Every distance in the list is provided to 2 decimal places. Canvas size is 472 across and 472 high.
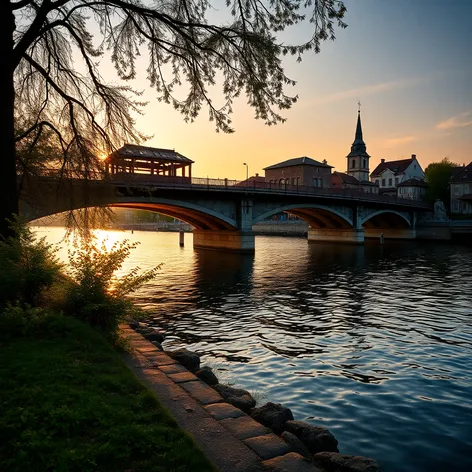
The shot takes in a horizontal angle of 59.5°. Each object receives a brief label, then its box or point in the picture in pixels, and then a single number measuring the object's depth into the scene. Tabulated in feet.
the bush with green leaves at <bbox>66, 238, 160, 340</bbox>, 29.48
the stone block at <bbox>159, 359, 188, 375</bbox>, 25.08
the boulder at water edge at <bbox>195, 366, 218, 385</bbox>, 27.55
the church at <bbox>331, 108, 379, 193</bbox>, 387.96
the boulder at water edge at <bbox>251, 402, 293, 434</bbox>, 21.93
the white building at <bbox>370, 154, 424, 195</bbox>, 377.30
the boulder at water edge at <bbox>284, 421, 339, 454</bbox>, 20.57
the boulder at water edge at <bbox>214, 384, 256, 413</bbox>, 24.16
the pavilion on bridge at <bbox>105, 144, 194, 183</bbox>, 124.36
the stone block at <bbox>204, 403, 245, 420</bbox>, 19.47
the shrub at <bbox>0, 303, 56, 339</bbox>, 25.20
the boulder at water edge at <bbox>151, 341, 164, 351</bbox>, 32.88
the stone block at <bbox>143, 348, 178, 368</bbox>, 26.68
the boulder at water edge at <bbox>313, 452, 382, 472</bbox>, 17.83
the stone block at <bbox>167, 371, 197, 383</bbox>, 23.68
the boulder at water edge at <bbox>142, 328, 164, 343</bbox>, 38.47
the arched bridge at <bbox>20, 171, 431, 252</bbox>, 47.81
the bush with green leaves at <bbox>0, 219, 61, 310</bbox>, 28.99
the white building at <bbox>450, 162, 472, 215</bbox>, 280.92
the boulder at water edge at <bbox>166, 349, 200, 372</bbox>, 30.73
